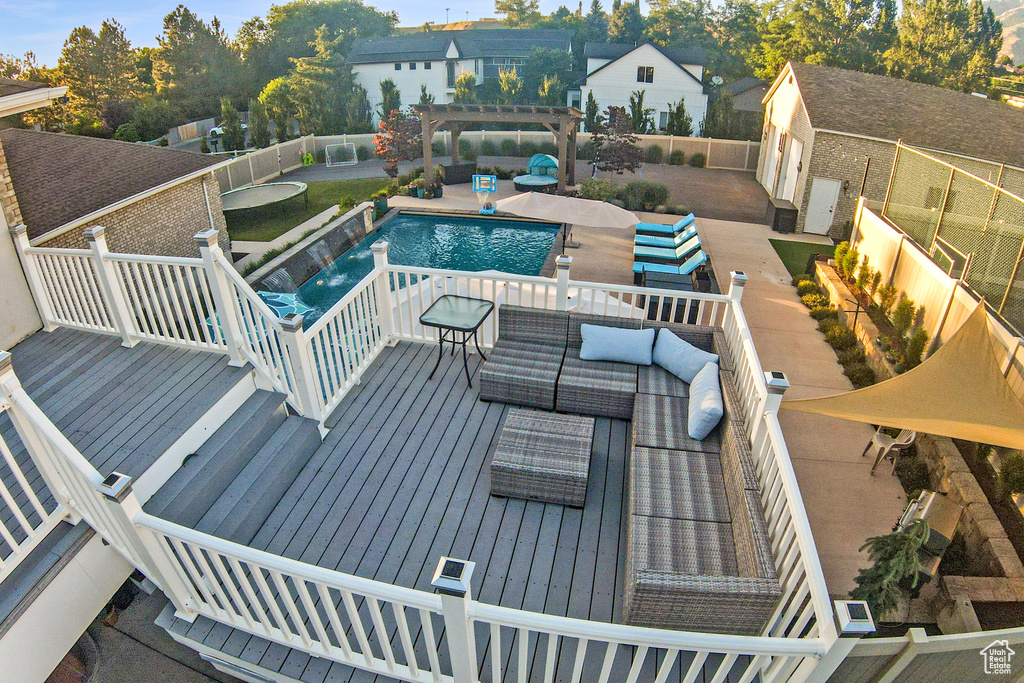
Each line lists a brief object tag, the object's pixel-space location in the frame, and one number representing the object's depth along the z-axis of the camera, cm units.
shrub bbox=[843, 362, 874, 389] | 766
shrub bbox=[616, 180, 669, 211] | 1605
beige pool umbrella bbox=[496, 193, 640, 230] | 1027
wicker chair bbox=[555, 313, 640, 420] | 500
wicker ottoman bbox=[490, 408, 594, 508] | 408
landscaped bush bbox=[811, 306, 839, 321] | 963
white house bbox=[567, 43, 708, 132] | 3116
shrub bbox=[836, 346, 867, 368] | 813
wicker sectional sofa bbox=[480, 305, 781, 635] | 301
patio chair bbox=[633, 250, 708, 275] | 1030
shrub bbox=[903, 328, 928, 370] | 717
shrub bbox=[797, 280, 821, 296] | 1071
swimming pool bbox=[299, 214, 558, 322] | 1252
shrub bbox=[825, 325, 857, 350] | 870
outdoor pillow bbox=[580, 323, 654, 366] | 534
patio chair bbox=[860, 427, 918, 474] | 577
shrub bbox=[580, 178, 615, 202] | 1591
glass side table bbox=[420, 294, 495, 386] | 544
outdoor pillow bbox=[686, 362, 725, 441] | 429
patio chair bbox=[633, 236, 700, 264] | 1110
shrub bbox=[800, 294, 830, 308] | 1012
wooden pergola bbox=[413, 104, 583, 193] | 1650
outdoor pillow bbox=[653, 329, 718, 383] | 506
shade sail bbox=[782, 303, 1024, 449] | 483
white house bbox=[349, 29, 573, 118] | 3666
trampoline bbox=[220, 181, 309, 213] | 1575
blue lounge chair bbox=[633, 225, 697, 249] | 1175
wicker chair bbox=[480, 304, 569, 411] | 512
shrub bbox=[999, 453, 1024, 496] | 519
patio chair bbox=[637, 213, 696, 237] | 1270
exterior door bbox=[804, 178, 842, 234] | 1425
